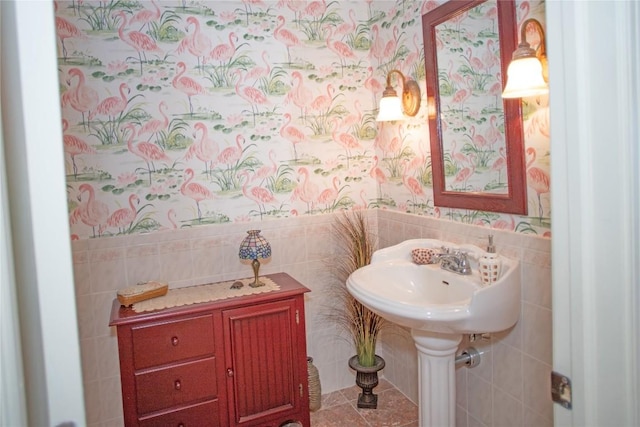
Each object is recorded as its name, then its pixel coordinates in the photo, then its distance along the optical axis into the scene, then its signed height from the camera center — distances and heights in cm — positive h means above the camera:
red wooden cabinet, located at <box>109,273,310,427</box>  202 -82
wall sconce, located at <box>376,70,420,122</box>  241 +47
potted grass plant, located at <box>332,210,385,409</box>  264 -78
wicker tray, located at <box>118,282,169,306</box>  212 -46
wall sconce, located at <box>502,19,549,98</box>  156 +39
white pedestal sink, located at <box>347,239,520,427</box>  162 -49
